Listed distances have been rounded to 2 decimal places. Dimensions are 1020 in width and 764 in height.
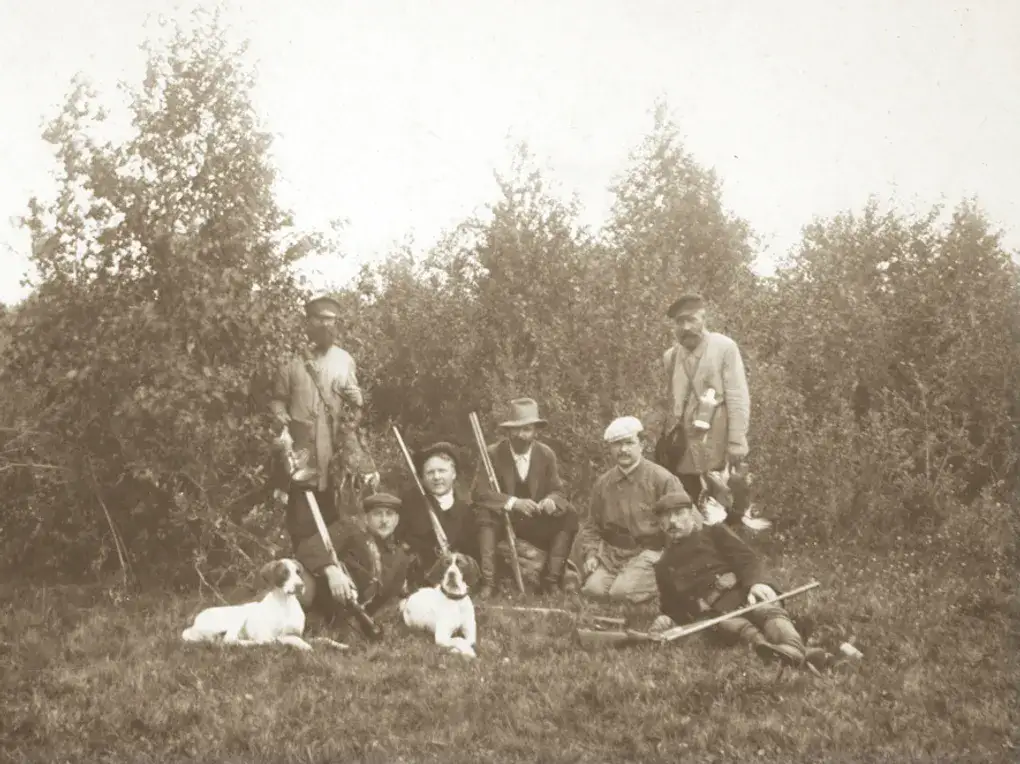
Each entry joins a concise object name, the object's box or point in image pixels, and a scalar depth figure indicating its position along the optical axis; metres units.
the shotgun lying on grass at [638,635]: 5.87
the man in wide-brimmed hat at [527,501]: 7.92
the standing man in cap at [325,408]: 7.45
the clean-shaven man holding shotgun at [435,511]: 7.66
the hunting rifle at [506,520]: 7.82
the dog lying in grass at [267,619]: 6.04
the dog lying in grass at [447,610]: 6.19
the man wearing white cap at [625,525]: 7.50
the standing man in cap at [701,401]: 7.38
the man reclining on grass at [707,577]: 5.88
